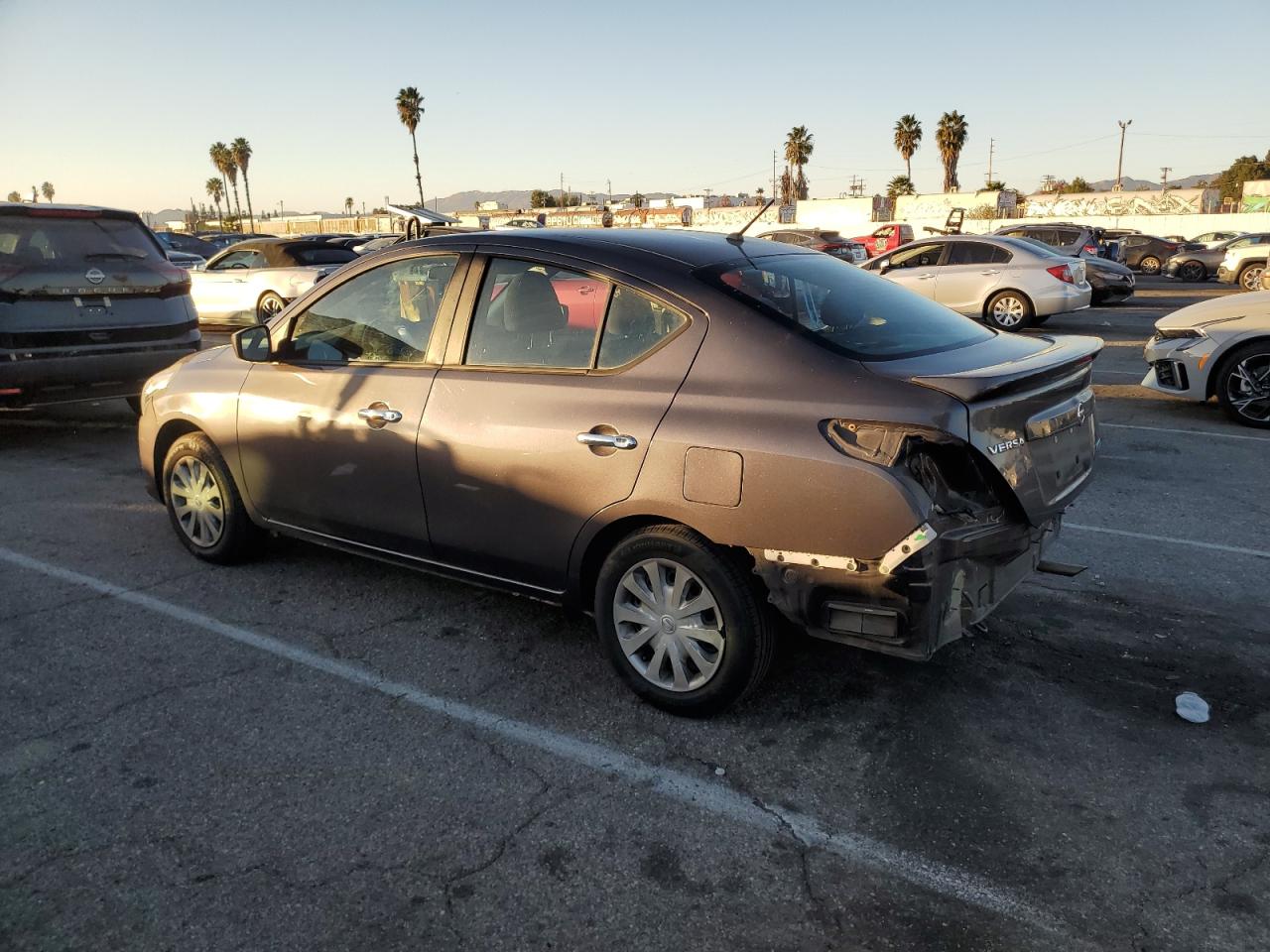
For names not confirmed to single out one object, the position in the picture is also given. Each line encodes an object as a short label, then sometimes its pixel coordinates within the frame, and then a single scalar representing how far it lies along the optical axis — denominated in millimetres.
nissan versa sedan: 2980
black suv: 7172
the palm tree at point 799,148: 78375
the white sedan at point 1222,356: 8008
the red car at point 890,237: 26125
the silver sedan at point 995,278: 14219
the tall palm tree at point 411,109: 72188
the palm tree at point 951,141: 67562
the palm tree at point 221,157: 102312
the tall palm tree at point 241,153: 100062
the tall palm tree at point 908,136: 73312
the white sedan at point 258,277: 14000
